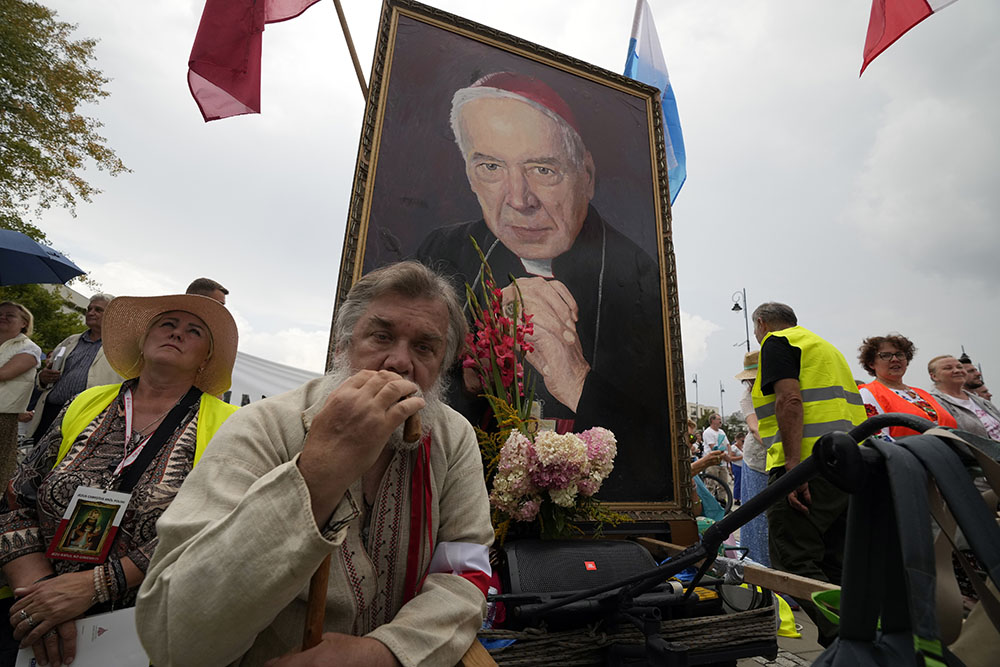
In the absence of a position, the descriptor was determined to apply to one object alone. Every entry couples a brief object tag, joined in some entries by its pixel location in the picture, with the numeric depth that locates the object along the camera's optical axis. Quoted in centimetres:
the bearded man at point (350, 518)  92
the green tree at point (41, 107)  902
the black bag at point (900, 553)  51
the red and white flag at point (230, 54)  321
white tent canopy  512
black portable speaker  173
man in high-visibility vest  257
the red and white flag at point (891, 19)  346
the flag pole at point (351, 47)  296
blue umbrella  453
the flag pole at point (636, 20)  506
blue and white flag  496
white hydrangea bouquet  212
